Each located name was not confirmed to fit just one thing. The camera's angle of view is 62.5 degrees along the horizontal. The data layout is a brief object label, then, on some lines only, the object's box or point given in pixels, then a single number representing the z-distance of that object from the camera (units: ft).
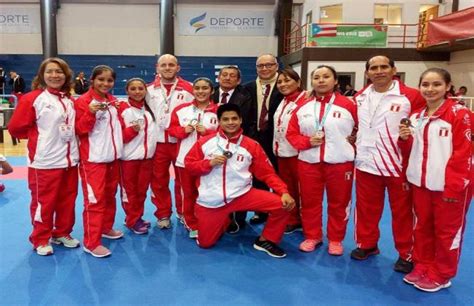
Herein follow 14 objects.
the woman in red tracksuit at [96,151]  11.28
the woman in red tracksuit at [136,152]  12.54
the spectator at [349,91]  40.20
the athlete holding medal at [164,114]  13.21
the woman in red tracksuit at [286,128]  12.51
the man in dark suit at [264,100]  13.35
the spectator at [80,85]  44.31
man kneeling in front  11.57
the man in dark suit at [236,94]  13.14
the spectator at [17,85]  45.57
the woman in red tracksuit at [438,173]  8.97
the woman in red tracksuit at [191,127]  12.46
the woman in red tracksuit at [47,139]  10.73
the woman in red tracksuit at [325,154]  11.28
